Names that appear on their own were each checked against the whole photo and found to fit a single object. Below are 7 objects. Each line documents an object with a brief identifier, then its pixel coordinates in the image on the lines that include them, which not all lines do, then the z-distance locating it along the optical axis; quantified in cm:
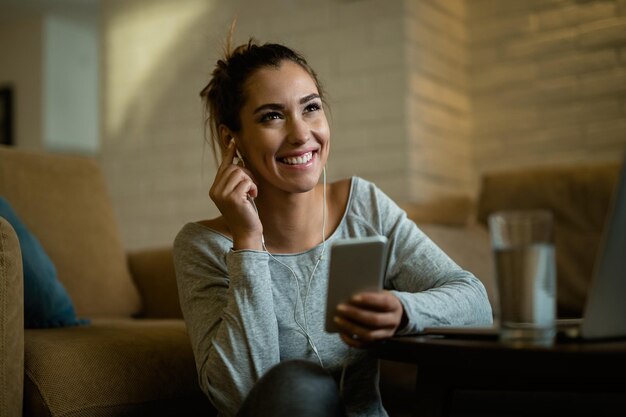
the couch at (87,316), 151
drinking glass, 89
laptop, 86
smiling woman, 132
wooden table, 83
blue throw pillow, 186
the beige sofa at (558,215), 243
